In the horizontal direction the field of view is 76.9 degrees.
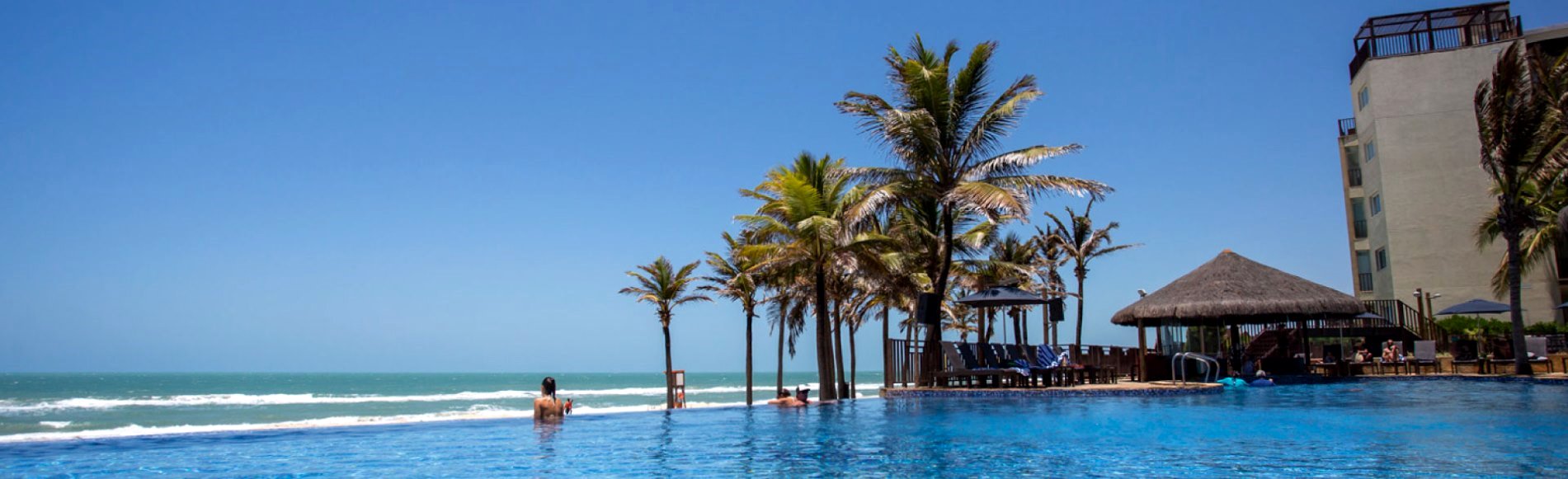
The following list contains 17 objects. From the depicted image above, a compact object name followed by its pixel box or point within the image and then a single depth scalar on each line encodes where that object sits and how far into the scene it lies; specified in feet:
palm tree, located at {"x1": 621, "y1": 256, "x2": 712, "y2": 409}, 101.40
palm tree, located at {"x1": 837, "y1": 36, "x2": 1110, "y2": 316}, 57.72
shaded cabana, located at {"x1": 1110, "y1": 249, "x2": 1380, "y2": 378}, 67.66
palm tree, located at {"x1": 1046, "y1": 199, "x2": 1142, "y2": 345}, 104.63
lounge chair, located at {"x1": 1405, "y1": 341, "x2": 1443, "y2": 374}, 75.82
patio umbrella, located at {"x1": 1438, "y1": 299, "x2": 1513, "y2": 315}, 83.10
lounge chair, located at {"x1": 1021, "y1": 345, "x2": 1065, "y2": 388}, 57.82
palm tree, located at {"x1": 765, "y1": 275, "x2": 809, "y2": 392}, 88.58
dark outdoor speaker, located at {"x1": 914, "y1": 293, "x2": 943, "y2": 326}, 57.06
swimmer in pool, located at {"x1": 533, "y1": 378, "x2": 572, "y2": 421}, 46.83
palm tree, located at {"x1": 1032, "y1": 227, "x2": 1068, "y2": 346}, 103.45
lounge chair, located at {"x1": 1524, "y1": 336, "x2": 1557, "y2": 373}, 72.33
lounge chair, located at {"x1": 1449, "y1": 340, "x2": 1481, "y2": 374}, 75.41
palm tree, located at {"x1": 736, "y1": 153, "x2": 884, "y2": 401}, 64.64
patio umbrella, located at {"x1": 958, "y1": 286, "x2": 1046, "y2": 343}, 59.26
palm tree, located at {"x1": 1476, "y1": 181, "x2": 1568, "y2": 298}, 89.10
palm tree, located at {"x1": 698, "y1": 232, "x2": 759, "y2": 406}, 93.60
